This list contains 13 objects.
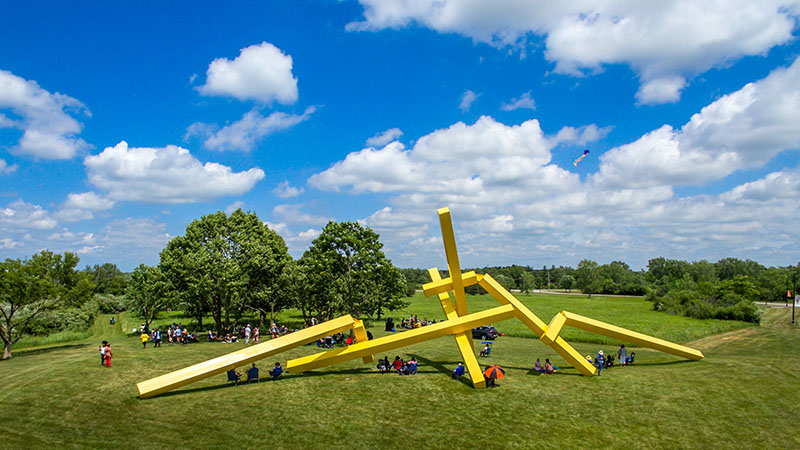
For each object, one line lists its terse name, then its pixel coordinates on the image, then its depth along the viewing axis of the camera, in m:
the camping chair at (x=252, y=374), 19.48
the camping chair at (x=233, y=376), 19.06
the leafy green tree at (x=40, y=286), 27.08
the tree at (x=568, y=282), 153.21
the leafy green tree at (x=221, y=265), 33.84
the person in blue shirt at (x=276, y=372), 20.19
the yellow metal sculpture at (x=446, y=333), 18.03
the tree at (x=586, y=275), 115.86
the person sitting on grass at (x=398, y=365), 21.59
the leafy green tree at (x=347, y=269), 37.66
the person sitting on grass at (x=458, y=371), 20.77
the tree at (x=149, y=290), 36.56
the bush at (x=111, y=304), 74.12
